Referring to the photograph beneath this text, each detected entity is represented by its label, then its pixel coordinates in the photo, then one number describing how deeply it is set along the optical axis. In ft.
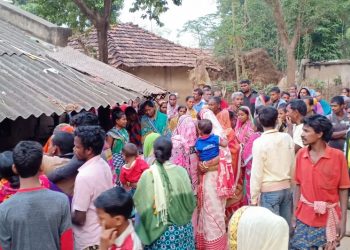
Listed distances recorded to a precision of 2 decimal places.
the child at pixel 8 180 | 11.02
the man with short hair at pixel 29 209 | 9.50
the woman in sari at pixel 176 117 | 30.28
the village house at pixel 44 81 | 18.17
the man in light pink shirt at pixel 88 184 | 11.21
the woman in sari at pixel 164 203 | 12.39
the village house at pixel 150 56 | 51.96
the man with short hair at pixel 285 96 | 31.47
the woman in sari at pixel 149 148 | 16.03
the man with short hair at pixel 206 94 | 31.87
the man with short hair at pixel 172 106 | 33.43
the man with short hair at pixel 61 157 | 11.75
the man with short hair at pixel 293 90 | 32.34
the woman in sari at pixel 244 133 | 21.93
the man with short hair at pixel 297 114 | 18.57
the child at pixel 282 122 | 25.00
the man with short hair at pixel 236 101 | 27.14
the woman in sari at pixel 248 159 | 21.38
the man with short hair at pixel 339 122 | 22.90
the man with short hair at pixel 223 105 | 25.09
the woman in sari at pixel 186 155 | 19.48
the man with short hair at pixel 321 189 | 13.15
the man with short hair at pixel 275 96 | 29.86
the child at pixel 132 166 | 17.62
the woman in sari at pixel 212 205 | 19.15
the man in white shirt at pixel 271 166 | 15.43
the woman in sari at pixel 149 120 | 25.96
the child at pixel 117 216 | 9.77
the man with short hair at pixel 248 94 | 29.44
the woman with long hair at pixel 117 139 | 20.13
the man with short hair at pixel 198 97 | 31.53
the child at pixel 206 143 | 19.03
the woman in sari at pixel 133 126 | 25.08
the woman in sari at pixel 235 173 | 21.63
